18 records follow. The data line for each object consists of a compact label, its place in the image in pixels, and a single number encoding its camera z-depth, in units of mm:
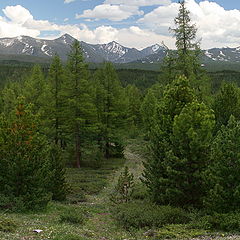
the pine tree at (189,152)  18109
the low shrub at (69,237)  12780
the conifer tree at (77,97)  34756
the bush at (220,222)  15369
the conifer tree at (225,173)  16250
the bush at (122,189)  22917
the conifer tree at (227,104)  36250
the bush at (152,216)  17219
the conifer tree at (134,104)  77438
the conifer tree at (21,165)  19016
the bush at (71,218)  17531
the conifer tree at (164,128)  19484
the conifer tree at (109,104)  41500
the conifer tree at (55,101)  37188
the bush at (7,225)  14158
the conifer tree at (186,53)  27188
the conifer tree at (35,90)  41250
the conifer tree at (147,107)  54625
